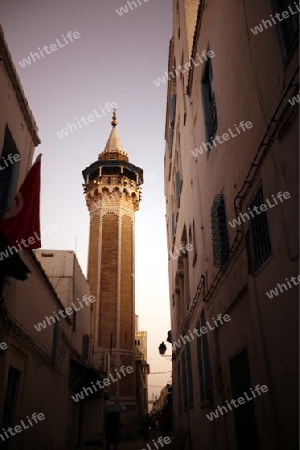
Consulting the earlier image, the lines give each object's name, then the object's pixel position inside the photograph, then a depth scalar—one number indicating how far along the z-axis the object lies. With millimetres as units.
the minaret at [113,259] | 27938
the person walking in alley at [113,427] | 13016
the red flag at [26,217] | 6410
